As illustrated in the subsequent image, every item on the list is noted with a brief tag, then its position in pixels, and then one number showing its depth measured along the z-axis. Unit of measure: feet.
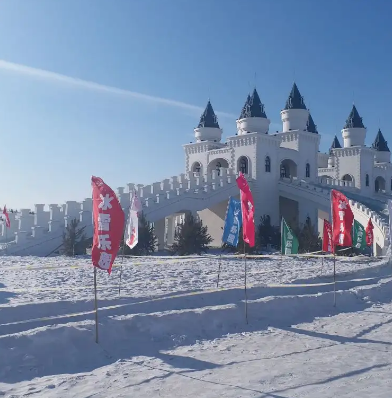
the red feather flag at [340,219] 40.98
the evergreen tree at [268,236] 102.51
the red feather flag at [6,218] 83.97
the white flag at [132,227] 44.50
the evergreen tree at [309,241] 87.56
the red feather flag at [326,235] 66.62
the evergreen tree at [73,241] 75.24
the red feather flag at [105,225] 25.59
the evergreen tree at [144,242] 80.02
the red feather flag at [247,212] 34.81
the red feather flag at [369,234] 80.21
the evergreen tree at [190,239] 82.79
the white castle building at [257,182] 82.38
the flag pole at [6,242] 73.56
